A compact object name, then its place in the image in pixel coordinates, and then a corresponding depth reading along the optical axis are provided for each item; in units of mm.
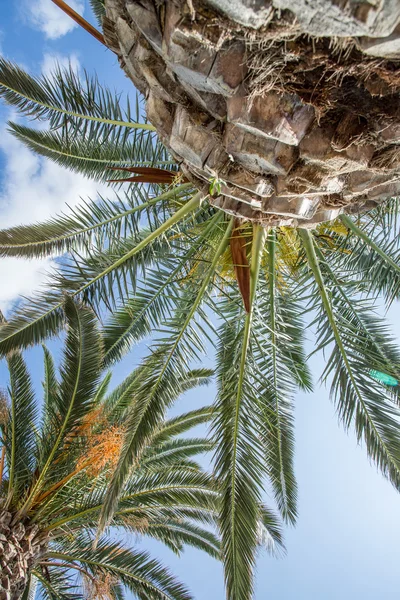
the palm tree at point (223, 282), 4461
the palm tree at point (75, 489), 5414
